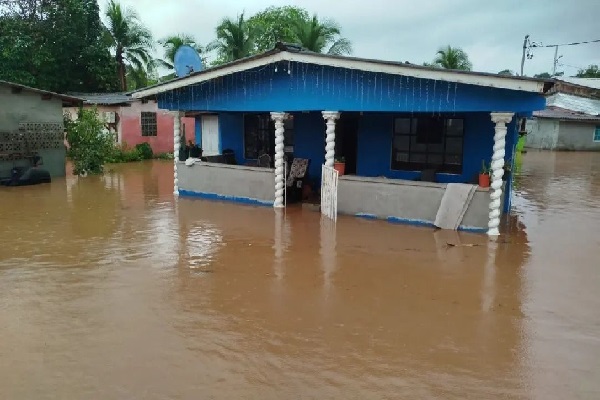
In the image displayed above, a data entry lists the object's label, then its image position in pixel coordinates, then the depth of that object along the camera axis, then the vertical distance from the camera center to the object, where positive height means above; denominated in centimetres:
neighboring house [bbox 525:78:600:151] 3441 +69
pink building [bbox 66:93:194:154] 2462 +49
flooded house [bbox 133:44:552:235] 960 +18
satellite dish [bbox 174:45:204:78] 1598 +233
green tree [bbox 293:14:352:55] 3025 +609
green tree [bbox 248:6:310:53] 4022 +977
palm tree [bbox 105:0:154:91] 3164 +598
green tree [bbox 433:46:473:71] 3747 +597
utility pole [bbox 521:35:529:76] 4216 +796
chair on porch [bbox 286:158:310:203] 1310 -126
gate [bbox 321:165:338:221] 1099 -136
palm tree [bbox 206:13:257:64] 3123 +600
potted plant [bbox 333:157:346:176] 1169 -80
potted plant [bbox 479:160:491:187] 988 -87
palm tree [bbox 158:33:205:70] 3238 +566
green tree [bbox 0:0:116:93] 2767 +496
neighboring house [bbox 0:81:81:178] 1636 +3
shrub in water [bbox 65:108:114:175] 1873 -49
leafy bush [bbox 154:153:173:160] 2614 -135
